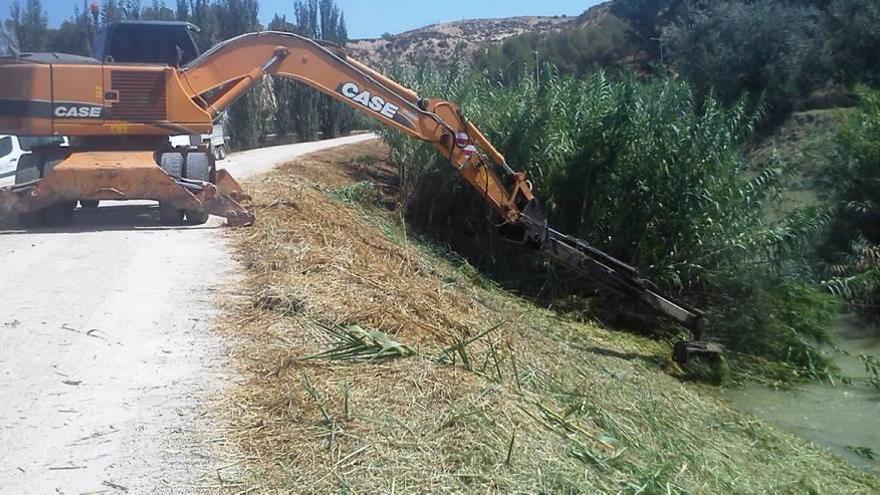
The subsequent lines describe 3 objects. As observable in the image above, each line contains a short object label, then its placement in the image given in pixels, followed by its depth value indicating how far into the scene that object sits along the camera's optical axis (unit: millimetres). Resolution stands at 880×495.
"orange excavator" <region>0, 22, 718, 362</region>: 13213
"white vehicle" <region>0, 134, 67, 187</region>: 19462
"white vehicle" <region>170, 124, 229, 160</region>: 25606
